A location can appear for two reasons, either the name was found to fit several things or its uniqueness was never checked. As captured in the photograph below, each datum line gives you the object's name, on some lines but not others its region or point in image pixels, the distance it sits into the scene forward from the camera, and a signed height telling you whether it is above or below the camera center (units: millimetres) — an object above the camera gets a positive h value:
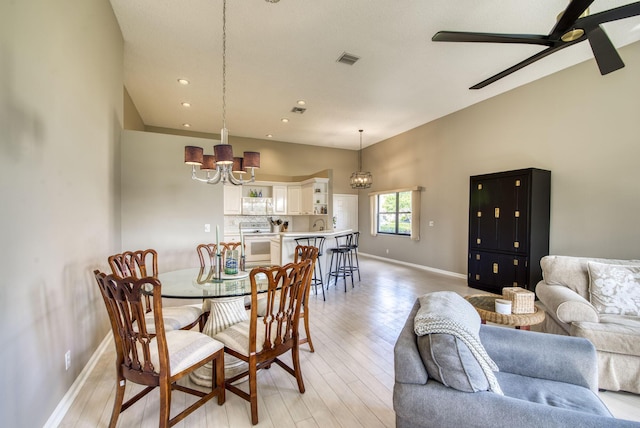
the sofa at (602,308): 2148 -861
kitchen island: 4707 -678
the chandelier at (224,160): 2760 +505
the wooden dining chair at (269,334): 1833 -911
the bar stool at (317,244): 4691 -629
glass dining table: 2076 -646
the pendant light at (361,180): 7301 +779
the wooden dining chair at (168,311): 2252 -891
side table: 2234 -870
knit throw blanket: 1194 -530
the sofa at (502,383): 1028 -763
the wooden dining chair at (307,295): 2554 -813
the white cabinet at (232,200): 7483 +224
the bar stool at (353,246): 5505 -731
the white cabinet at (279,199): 8125 +275
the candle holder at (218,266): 2455 -514
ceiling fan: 1986 +1407
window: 7609 -108
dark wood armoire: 4328 -284
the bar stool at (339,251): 5262 -889
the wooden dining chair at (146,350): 1490 -883
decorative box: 2324 -772
